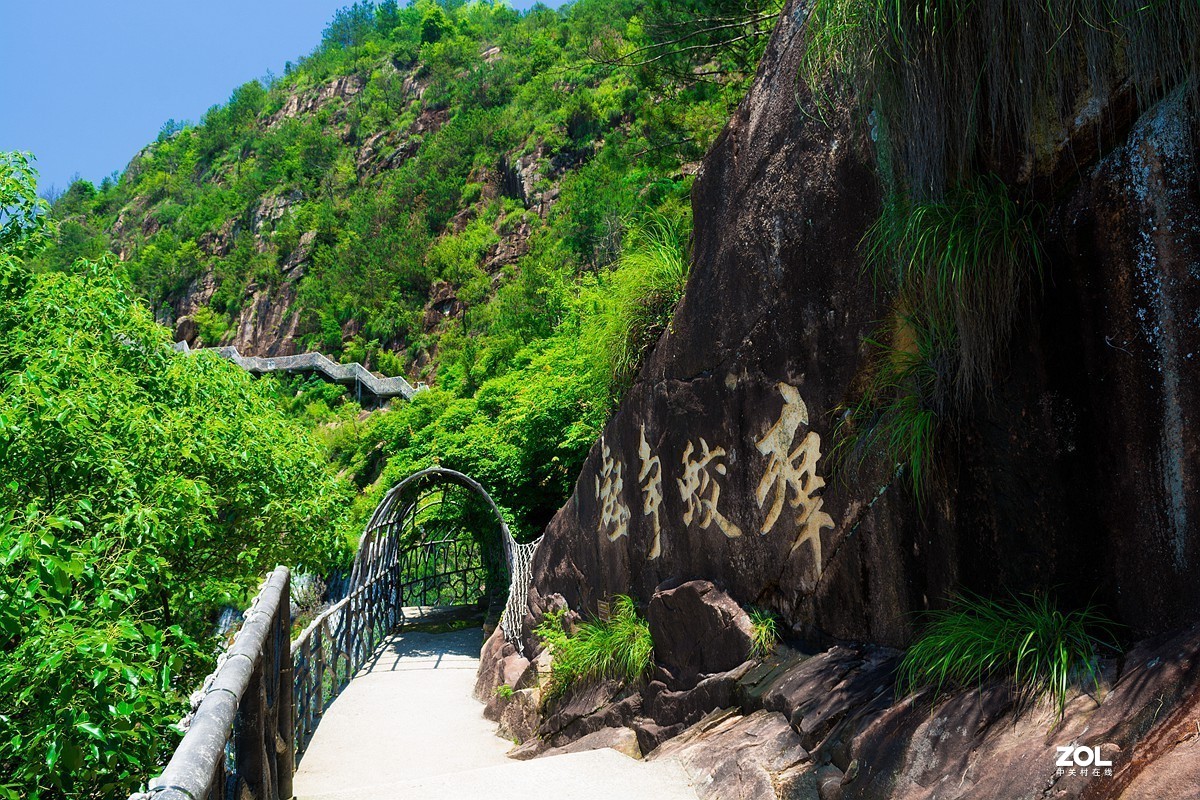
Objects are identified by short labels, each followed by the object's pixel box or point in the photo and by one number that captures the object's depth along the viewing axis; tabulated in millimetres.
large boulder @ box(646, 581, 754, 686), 3920
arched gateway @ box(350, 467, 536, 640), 9516
